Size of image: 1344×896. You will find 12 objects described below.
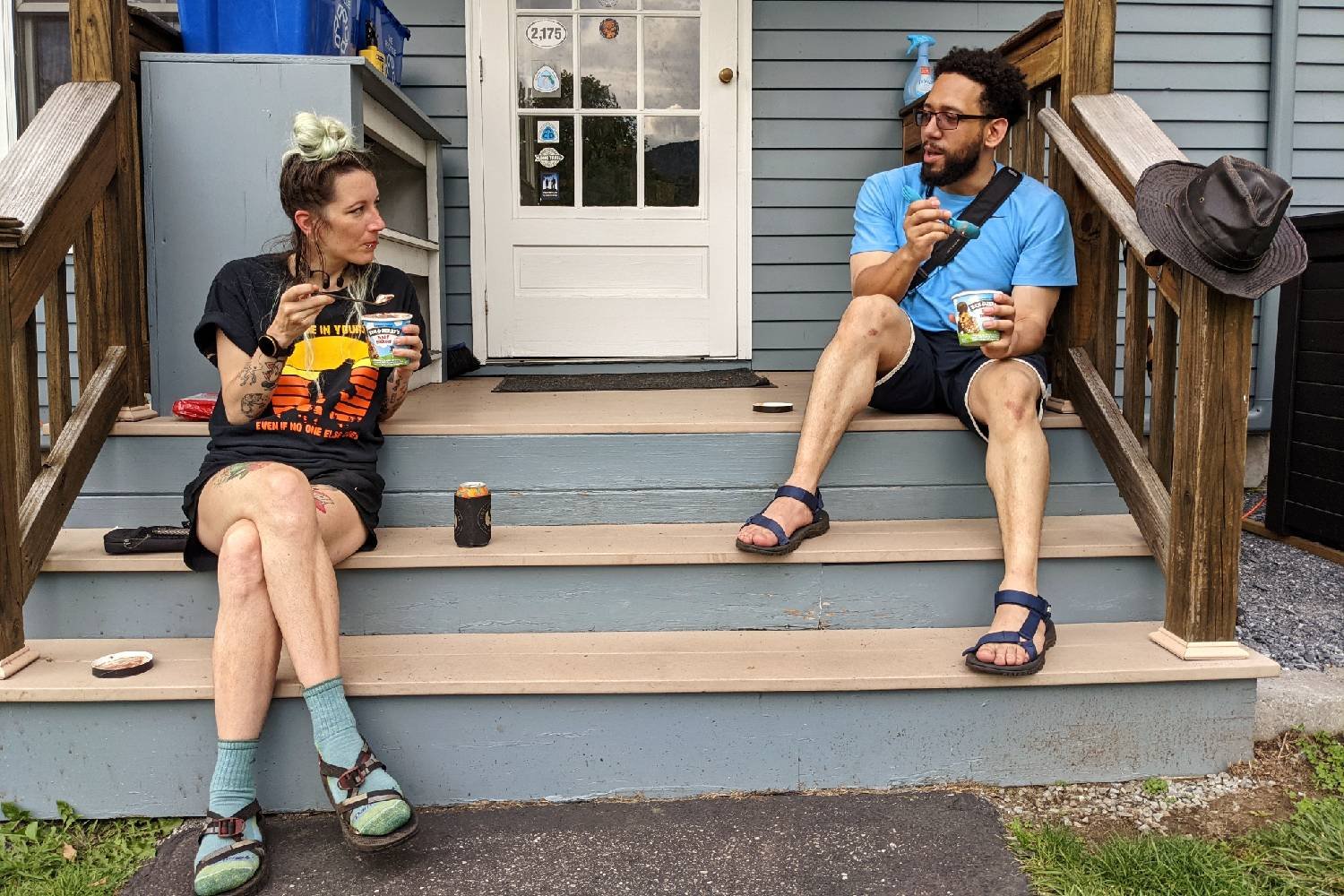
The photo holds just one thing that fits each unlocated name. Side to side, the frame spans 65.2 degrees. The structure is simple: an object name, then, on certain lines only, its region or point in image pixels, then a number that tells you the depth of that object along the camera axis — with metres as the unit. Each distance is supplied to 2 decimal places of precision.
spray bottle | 4.00
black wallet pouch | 2.30
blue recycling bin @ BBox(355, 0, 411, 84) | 3.27
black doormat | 3.68
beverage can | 2.31
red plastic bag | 2.61
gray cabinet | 2.71
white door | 4.13
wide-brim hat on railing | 1.97
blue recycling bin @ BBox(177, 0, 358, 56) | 2.76
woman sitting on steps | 1.84
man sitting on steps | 2.30
